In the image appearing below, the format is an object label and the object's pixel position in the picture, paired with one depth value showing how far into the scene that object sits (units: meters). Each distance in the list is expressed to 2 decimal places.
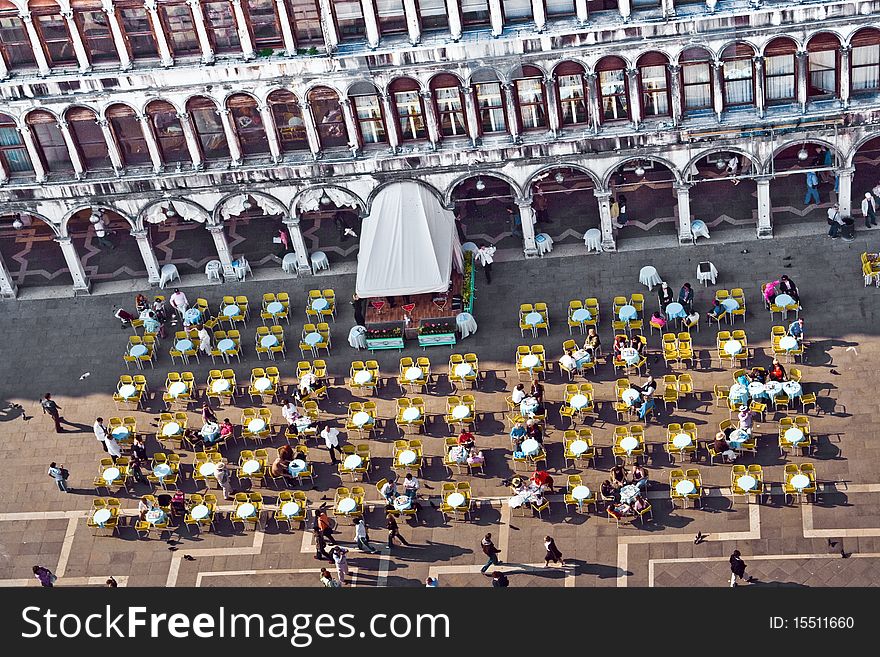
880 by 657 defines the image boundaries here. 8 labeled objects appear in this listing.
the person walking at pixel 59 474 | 72.12
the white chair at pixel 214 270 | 83.88
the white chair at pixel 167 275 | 84.12
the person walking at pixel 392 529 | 66.56
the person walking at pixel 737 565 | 62.12
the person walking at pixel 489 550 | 64.56
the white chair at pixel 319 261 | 83.75
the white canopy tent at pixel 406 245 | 76.94
